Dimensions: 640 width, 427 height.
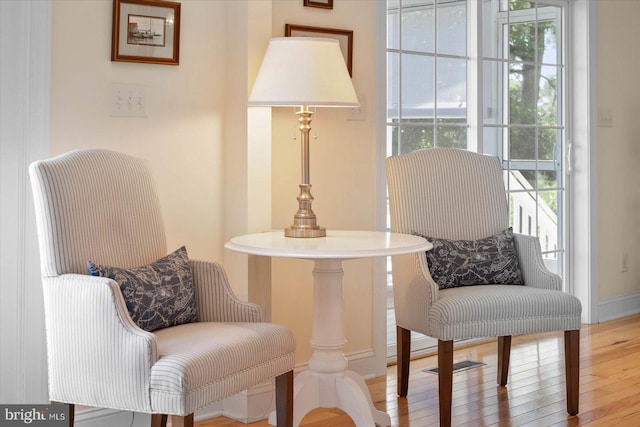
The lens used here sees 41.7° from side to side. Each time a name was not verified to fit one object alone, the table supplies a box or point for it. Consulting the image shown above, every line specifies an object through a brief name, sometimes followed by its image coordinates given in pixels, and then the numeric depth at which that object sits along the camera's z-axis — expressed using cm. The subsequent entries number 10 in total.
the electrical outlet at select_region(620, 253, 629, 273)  529
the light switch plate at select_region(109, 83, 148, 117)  297
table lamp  290
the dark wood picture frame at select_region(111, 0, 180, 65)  298
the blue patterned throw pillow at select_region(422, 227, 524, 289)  334
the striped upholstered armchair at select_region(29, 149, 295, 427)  229
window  414
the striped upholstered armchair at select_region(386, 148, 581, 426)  310
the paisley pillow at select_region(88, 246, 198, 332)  248
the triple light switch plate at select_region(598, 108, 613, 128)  508
